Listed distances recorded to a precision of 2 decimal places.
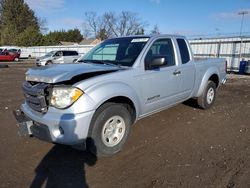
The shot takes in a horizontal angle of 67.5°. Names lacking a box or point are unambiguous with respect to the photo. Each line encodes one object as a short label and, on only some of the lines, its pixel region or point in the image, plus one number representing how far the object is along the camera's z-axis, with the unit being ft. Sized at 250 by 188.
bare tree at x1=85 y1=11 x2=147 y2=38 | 177.62
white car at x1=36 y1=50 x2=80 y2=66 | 60.76
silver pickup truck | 8.54
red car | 81.54
